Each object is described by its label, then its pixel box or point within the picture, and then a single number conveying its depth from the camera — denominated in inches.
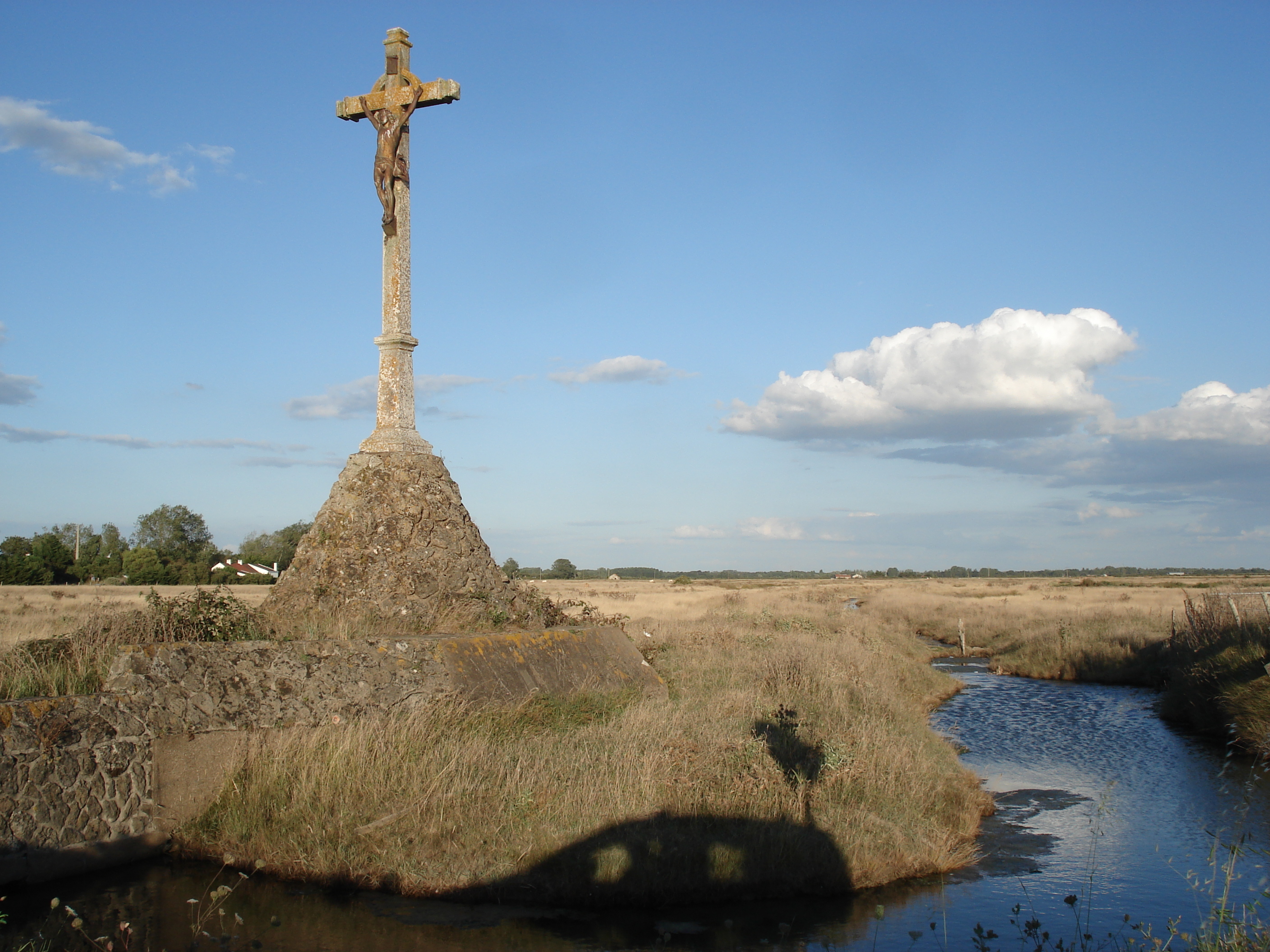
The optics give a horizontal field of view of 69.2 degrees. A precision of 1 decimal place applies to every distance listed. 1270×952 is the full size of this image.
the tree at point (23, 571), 1566.2
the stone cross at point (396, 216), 394.3
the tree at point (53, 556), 1686.8
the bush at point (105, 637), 261.1
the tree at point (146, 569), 1379.2
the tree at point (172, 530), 2300.7
